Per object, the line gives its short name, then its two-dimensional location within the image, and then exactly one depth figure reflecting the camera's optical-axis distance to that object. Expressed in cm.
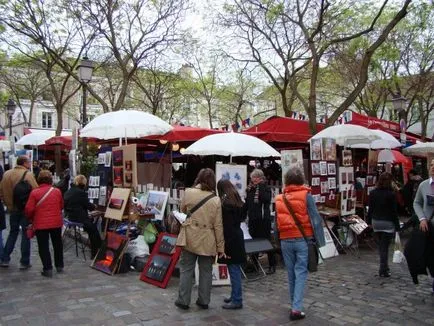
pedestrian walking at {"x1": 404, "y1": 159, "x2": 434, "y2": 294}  536
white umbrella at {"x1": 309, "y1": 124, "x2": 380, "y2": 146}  932
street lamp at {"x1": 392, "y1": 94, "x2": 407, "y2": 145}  1429
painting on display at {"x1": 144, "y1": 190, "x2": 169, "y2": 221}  752
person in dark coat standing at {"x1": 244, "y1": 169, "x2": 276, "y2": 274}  689
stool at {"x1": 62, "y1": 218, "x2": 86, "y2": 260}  770
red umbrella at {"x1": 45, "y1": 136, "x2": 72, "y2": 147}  1374
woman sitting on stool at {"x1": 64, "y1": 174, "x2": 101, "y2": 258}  755
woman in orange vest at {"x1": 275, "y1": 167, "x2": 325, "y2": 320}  476
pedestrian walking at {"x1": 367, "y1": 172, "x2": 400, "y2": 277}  666
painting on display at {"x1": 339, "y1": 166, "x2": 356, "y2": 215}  899
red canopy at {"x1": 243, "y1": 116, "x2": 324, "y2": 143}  1218
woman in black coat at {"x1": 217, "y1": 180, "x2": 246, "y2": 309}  506
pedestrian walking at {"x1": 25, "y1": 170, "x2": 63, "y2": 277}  644
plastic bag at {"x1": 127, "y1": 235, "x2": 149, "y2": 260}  726
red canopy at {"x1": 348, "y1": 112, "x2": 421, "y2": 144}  1336
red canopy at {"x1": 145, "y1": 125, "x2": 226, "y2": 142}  1029
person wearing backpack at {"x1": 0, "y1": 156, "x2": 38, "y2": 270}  698
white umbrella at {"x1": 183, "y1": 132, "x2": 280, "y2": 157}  786
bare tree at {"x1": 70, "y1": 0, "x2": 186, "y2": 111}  1520
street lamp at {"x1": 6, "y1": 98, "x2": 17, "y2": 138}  1927
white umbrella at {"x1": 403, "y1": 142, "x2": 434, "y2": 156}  1321
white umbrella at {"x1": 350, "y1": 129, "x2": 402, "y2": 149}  1098
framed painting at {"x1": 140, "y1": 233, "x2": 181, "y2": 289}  604
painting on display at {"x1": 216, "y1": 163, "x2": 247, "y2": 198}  797
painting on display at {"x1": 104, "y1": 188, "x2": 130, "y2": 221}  743
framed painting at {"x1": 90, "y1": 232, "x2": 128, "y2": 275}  683
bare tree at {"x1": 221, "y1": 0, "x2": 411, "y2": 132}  1119
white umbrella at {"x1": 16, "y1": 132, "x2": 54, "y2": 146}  1568
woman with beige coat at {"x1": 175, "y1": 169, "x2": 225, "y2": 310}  491
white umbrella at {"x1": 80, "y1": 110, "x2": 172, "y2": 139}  804
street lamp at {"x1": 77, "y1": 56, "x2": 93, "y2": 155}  1115
